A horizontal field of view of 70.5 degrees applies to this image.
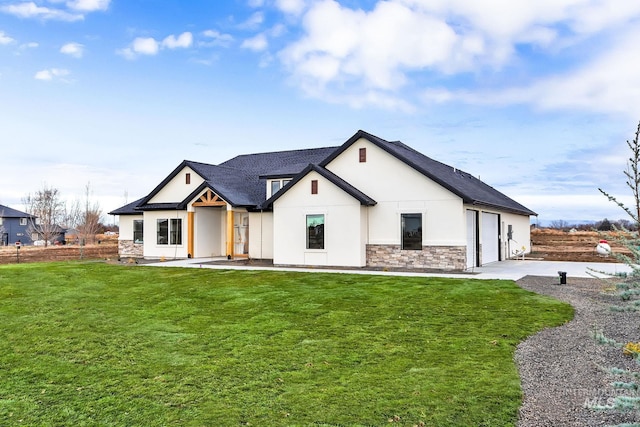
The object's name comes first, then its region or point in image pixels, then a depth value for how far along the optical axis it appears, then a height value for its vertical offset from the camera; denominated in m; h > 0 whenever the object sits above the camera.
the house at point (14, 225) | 54.44 +0.59
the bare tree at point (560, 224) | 46.47 +0.36
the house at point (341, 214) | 17.80 +0.67
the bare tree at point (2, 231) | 49.39 -0.13
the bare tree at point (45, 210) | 47.62 +2.23
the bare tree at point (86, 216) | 44.56 +1.53
